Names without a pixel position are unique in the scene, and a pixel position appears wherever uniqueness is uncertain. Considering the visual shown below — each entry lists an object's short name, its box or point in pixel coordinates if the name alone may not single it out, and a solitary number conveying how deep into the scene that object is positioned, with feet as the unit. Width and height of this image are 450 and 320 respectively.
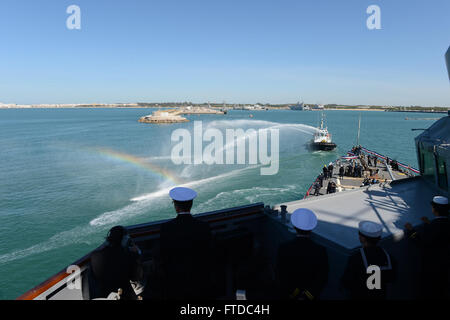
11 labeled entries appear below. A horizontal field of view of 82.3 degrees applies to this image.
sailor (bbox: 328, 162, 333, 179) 83.39
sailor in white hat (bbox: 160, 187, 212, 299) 9.73
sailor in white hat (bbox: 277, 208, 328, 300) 9.47
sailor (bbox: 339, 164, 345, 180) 83.76
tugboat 166.91
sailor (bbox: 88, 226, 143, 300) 10.37
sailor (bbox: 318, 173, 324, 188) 76.01
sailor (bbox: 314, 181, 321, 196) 68.35
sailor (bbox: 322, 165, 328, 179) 83.13
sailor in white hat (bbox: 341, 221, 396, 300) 9.25
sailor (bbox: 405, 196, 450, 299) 11.35
